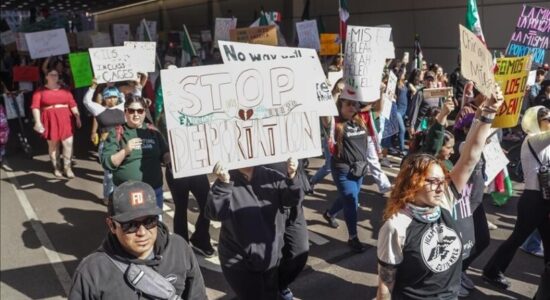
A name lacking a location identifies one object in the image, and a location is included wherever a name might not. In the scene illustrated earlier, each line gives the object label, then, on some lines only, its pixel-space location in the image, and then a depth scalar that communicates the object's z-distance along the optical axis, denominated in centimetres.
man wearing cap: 209
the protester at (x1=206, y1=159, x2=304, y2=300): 319
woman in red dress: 796
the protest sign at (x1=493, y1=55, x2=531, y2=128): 425
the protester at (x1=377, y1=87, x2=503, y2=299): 255
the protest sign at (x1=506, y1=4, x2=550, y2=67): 635
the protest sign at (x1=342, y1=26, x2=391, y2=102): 509
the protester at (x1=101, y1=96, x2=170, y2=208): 434
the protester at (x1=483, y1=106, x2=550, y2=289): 425
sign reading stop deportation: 307
